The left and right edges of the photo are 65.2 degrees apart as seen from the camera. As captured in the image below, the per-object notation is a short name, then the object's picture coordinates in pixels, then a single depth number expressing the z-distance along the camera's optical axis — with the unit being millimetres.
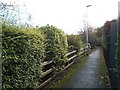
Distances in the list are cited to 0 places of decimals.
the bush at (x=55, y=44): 3313
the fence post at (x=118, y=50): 1921
